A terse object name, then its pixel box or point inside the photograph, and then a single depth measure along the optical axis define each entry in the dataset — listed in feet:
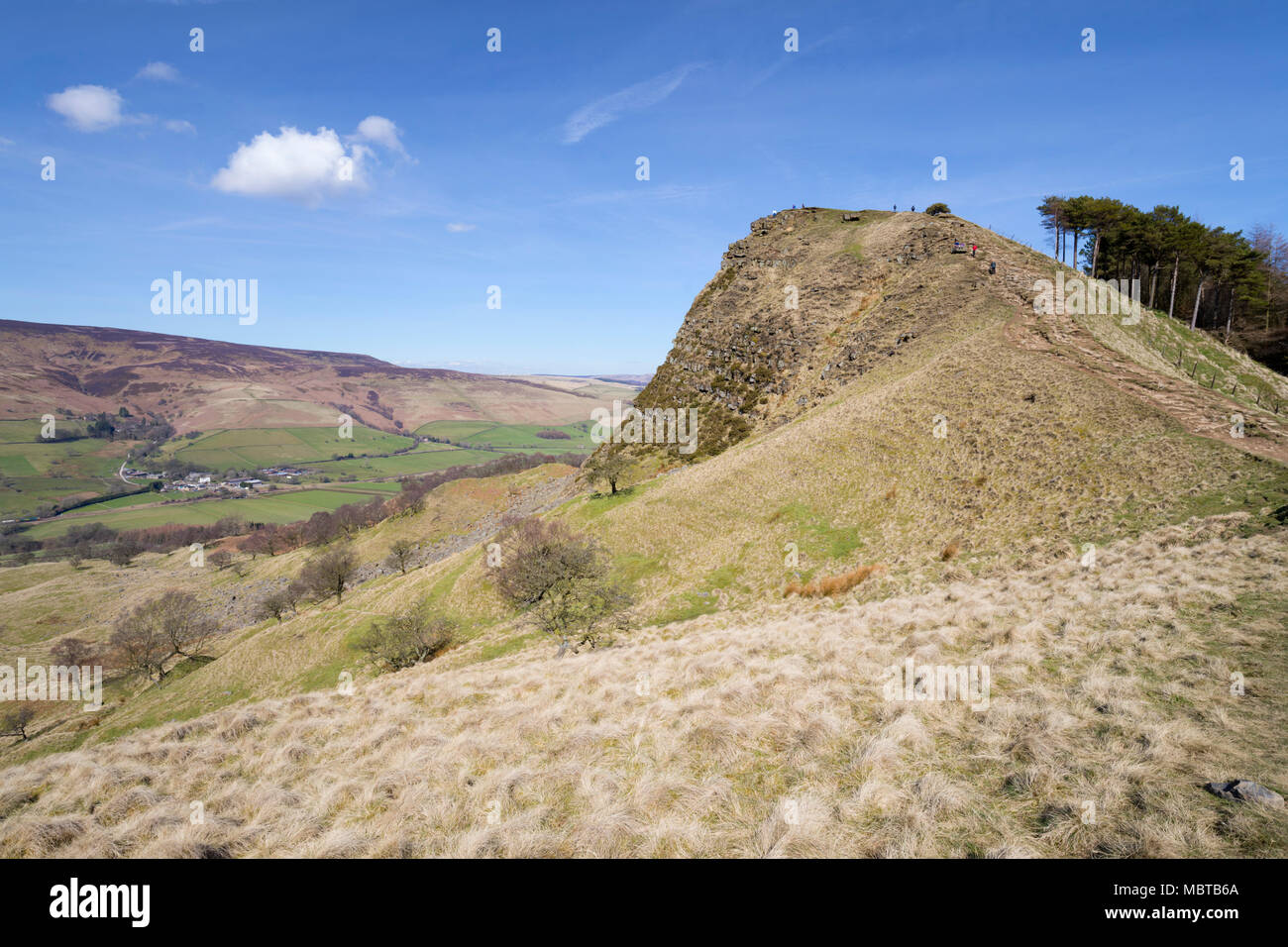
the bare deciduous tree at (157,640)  167.84
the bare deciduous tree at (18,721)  145.07
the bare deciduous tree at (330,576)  200.13
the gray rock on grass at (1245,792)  19.33
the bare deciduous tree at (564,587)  86.33
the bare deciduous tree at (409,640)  114.93
